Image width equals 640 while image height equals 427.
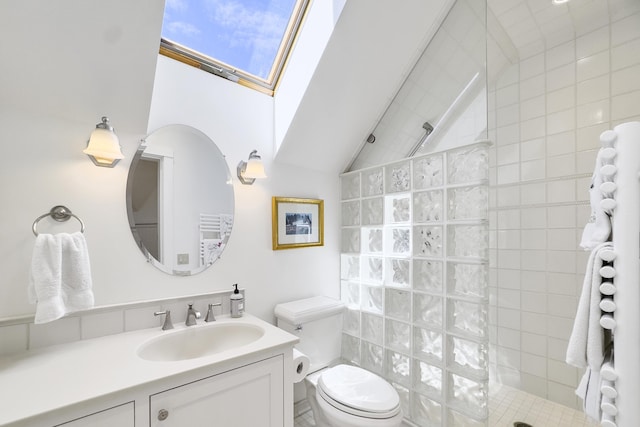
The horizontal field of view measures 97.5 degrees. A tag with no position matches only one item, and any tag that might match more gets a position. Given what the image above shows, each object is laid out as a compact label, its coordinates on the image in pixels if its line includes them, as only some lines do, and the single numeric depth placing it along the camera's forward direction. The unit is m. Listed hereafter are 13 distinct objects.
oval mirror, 1.41
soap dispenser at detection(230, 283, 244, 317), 1.56
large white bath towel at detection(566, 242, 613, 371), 0.71
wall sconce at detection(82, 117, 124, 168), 1.21
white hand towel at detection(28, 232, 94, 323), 1.04
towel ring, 1.19
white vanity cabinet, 0.83
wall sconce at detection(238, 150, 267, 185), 1.66
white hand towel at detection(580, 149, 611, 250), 0.73
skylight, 1.48
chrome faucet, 1.43
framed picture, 1.88
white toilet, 1.32
